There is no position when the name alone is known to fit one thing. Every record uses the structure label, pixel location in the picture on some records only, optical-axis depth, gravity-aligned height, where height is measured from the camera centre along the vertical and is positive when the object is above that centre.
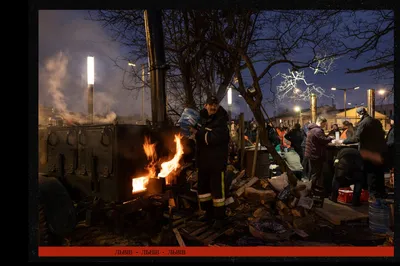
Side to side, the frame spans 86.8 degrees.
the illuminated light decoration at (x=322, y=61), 3.63 +1.28
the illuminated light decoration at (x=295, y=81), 4.48 +1.14
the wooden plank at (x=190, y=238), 3.22 -1.60
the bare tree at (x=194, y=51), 5.52 +2.45
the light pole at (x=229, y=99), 6.66 +1.08
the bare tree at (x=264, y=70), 4.59 +1.44
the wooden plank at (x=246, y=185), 4.64 -1.18
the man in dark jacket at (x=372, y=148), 4.42 -0.32
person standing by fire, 3.71 -0.44
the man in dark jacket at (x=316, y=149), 5.50 -0.42
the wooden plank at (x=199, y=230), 3.39 -1.59
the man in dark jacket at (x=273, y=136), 6.67 -0.08
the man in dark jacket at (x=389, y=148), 4.79 -0.34
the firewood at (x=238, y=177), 5.20 -1.15
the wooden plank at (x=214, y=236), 3.19 -1.61
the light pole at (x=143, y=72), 4.87 +1.55
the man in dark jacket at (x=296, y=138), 8.20 -0.18
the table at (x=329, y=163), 5.52 -0.81
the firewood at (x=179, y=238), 3.13 -1.59
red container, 4.65 -1.39
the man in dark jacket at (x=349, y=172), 4.48 -0.85
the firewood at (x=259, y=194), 4.37 -1.29
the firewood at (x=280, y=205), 4.06 -1.40
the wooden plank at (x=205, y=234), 3.26 -1.60
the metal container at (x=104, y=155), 3.19 -0.34
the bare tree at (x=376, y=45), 3.17 +1.41
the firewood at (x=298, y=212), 3.89 -1.45
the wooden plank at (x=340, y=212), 3.79 -1.51
